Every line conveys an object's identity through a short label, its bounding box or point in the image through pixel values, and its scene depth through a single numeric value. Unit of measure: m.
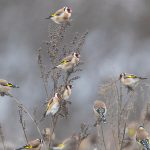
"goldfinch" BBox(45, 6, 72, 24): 10.42
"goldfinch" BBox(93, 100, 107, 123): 10.58
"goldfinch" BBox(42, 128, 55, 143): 10.00
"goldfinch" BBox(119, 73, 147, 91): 10.12
